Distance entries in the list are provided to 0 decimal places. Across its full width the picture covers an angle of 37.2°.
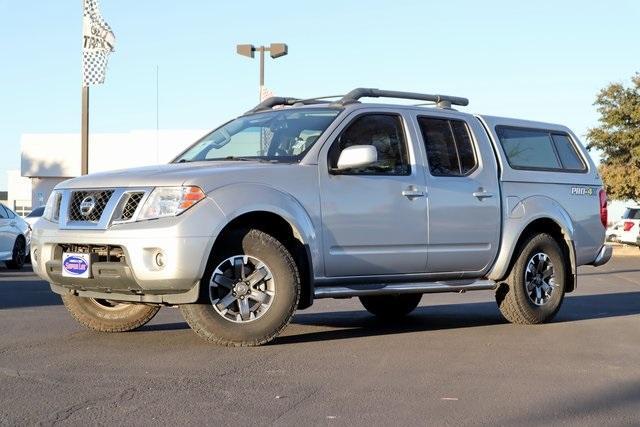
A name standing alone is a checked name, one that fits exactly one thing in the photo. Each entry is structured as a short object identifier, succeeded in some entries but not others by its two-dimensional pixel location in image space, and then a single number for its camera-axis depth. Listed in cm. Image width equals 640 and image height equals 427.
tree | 3553
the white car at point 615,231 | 3278
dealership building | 4853
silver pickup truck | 652
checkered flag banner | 2052
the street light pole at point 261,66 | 2678
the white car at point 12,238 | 1753
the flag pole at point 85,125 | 2108
